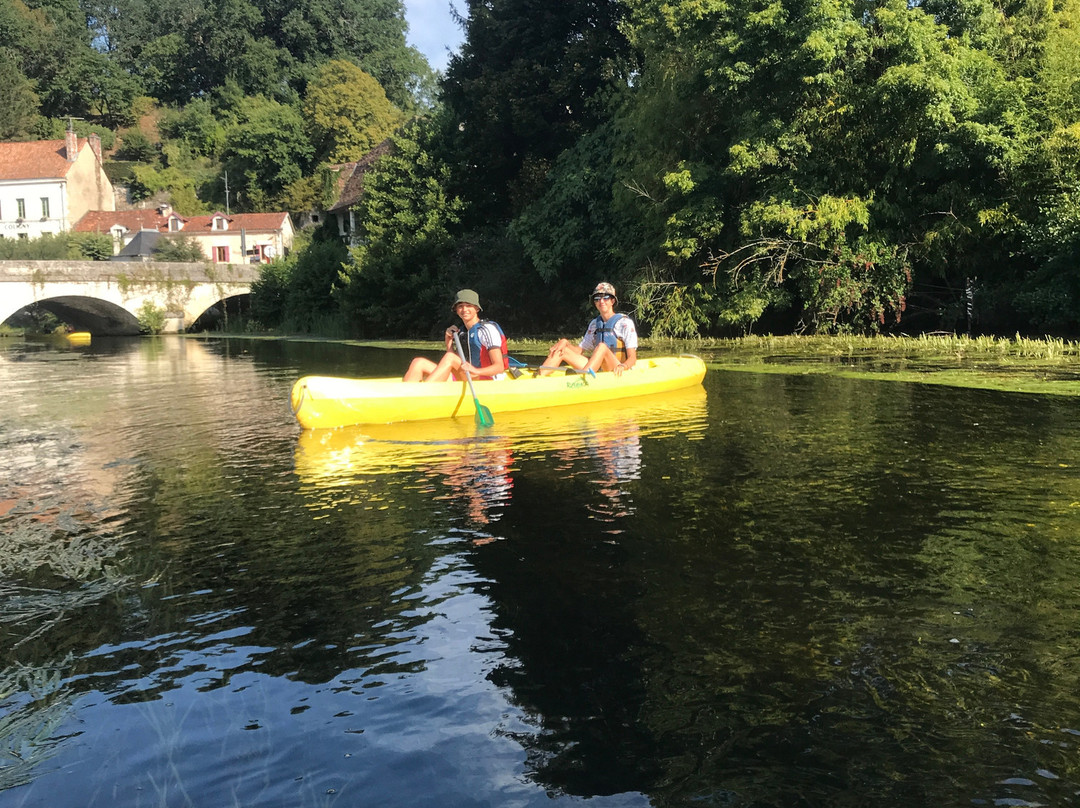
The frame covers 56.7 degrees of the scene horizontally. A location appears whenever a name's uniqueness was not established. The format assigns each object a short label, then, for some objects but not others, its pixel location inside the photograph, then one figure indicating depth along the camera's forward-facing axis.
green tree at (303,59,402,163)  65.81
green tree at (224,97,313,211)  65.50
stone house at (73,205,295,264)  62.66
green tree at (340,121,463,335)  32.06
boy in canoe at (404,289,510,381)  10.55
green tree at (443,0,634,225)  29.05
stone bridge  37.94
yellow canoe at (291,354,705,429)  9.84
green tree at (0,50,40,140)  72.31
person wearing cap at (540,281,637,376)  11.84
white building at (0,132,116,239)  65.50
